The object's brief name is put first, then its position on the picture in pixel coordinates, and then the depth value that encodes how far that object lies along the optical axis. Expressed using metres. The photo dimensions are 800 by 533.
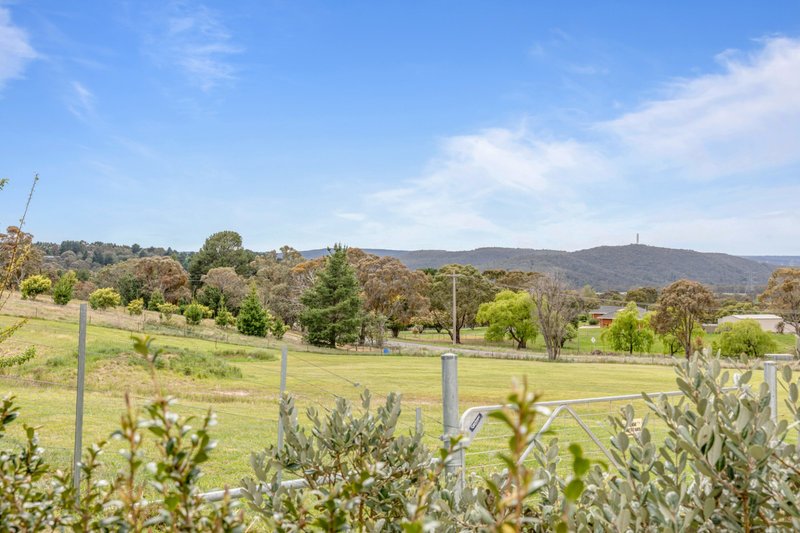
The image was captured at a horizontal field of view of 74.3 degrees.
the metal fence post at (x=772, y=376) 5.61
